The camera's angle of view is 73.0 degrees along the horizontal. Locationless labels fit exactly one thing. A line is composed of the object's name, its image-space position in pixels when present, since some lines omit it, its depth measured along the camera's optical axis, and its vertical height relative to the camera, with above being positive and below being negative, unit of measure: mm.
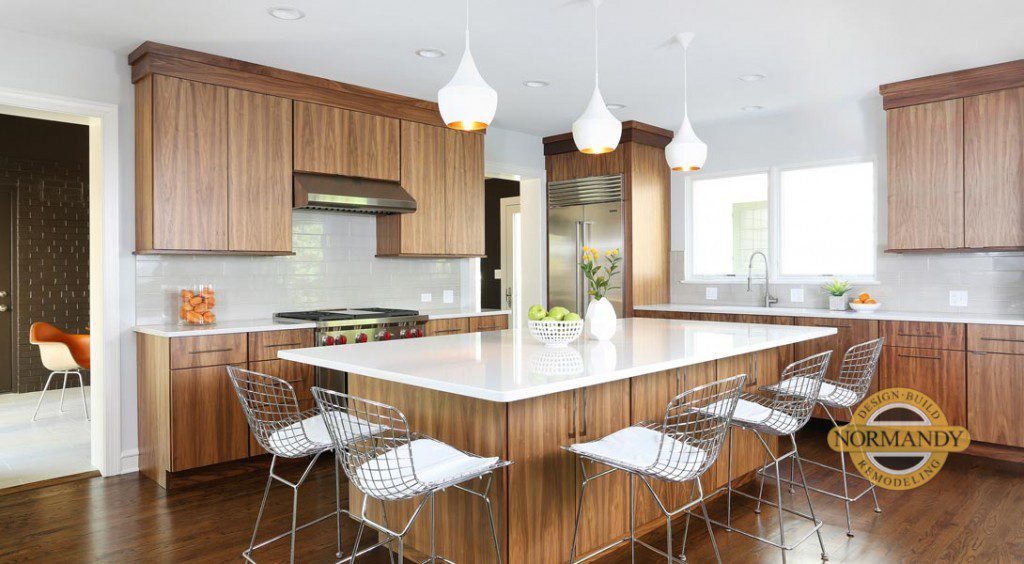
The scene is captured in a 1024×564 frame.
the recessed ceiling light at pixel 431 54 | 4070 +1337
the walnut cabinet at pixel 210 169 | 3875 +667
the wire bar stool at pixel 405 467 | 2031 -575
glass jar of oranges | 4098 -144
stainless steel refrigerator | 6113 +449
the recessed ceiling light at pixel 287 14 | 3428 +1336
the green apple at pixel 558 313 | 2924 -148
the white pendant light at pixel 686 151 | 3568 +654
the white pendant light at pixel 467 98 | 2557 +674
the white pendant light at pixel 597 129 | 3043 +656
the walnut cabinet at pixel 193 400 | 3674 -646
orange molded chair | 5359 -541
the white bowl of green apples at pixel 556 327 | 2877 -204
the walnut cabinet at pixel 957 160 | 4332 +751
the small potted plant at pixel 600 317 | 3135 -177
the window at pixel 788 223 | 5336 +442
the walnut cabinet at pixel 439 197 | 5125 +644
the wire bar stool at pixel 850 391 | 3357 -574
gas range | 4285 -288
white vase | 3137 -194
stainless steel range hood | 4441 +568
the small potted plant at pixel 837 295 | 5133 -144
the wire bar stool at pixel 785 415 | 2783 -571
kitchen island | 2297 -481
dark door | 6359 -42
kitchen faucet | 5621 -159
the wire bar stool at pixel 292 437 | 2531 -582
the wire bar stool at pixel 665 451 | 2211 -582
